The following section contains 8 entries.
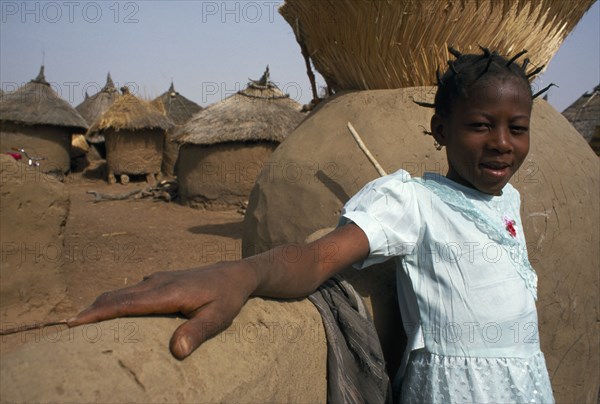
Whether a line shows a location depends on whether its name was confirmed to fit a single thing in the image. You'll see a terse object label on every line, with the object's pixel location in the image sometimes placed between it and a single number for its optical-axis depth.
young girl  1.24
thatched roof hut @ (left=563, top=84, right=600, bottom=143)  13.15
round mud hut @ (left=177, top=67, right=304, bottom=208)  11.47
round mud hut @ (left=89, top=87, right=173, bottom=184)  14.20
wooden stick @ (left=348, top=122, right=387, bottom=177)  2.01
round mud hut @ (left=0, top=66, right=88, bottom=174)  13.78
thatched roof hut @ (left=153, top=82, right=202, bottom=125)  19.58
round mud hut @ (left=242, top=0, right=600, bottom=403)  1.93
